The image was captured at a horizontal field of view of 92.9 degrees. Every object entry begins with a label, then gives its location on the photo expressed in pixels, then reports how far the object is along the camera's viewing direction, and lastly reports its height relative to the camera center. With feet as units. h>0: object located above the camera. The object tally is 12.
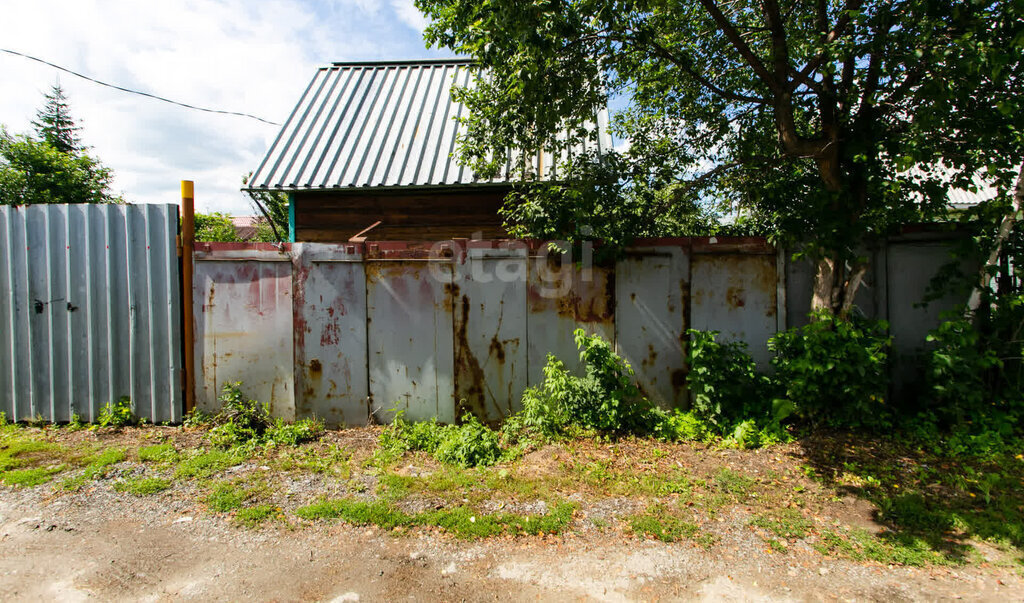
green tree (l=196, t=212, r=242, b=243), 42.05 +6.16
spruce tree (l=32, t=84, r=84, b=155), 81.46 +29.61
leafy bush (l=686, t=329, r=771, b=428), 15.01 -3.02
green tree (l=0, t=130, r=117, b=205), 44.57 +11.57
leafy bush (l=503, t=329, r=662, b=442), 15.11 -3.69
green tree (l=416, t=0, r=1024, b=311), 11.74 +5.57
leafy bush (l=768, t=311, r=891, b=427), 13.84 -2.49
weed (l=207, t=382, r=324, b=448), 15.16 -4.37
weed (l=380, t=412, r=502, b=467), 14.06 -4.58
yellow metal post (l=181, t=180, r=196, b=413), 16.43 +0.14
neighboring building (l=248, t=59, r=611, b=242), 21.99 +5.00
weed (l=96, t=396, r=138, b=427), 16.33 -4.05
